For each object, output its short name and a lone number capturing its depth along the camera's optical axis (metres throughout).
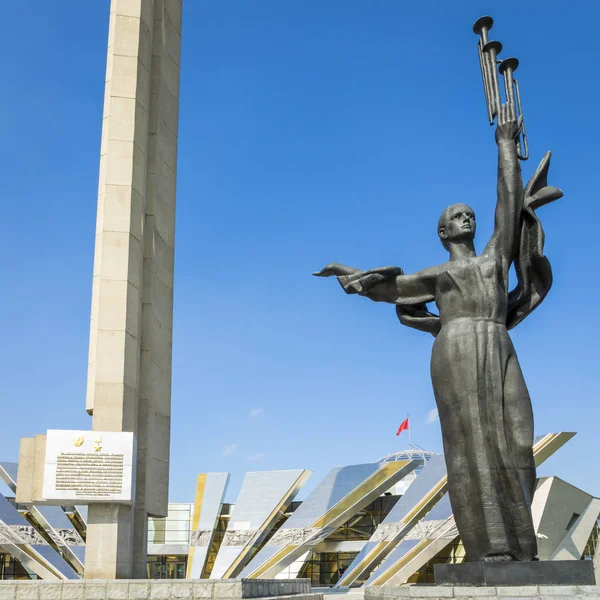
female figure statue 5.15
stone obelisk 12.01
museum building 16.50
